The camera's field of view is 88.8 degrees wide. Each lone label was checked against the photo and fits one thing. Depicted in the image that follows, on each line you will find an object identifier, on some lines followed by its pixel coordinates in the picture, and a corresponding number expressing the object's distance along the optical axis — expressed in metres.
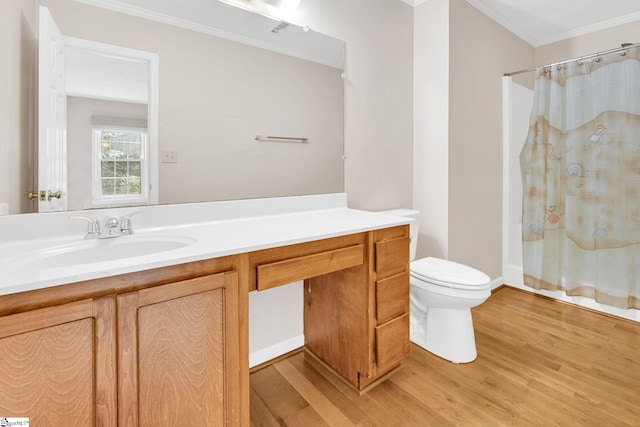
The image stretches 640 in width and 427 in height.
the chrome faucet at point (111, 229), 1.25
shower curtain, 2.21
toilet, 1.77
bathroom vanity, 0.78
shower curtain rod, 2.13
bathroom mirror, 1.20
